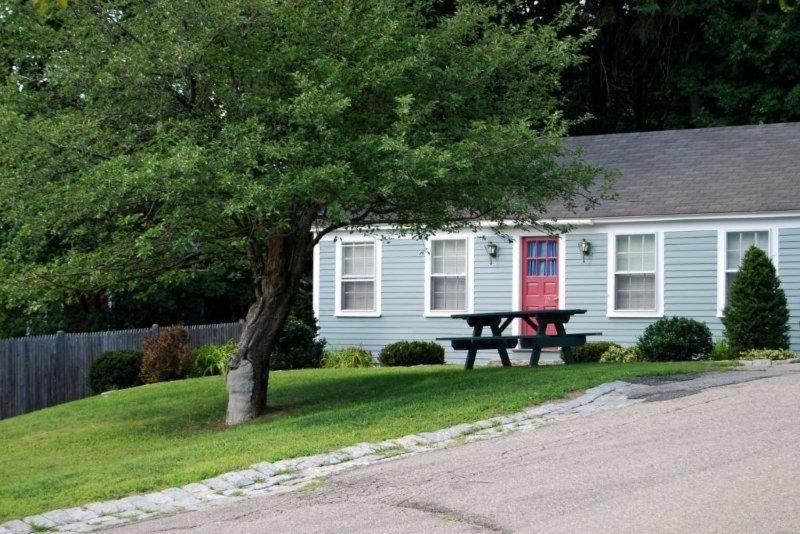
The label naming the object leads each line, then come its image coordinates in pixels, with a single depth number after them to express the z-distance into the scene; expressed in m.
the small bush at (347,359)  22.97
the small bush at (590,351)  21.25
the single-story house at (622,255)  20.91
